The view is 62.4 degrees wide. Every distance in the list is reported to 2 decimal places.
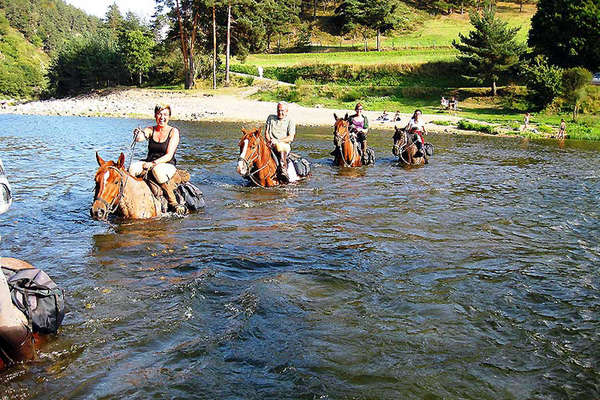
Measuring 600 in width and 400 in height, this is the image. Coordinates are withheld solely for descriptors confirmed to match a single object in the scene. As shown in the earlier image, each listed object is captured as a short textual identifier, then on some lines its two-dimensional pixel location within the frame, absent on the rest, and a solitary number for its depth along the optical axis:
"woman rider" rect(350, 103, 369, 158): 17.64
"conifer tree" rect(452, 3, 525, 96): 44.81
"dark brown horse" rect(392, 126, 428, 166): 18.23
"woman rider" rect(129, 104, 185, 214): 9.94
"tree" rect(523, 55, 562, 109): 37.75
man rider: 13.74
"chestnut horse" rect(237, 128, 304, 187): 12.47
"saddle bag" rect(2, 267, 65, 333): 4.77
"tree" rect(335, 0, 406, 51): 72.81
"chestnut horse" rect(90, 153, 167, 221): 8.64
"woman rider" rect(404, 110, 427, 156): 18.28
